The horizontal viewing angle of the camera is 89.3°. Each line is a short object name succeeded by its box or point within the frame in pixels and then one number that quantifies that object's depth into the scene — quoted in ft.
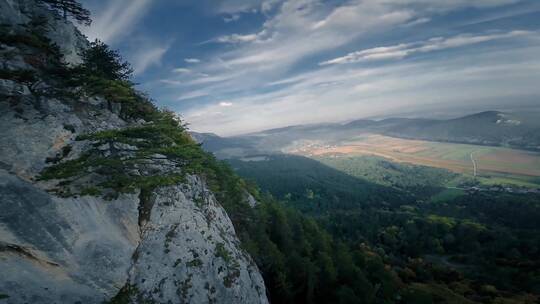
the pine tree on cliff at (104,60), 123.95
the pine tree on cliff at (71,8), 148.70
